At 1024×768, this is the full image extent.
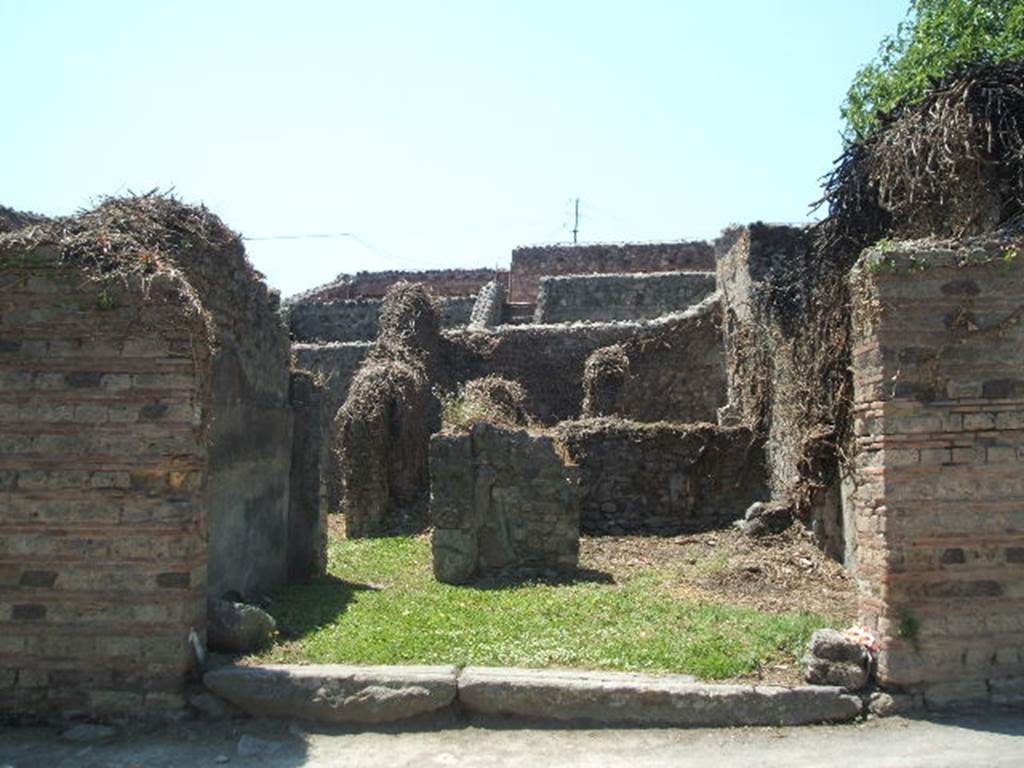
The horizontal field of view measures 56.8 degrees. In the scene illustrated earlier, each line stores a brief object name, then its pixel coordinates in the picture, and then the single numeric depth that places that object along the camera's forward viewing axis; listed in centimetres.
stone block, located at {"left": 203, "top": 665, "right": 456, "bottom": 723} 608
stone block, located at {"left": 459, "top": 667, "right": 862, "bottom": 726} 598
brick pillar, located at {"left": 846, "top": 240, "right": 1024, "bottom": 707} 612
